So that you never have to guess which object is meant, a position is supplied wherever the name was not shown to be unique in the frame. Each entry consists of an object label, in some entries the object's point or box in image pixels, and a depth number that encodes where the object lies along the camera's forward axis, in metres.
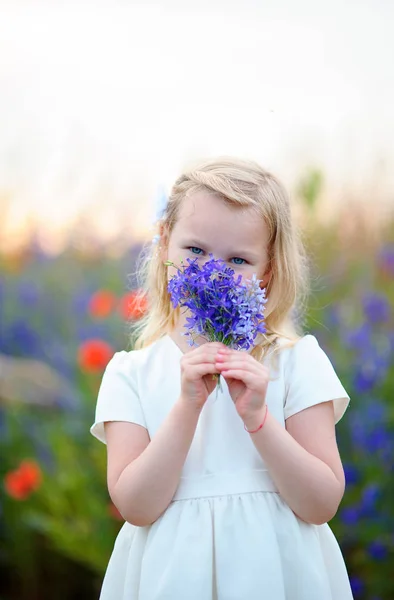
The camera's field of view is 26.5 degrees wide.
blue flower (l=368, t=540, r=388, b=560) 3.40
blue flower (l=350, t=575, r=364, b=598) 3.51
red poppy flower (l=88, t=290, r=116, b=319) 3.86
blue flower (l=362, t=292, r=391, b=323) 3.74
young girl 1.92
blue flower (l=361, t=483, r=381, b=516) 3.37
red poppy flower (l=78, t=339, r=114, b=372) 3.64
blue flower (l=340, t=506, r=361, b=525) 3.43
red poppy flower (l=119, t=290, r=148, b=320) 2.49
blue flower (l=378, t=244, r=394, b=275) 4.03
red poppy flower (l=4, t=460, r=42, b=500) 3.83
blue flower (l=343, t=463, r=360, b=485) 3.48
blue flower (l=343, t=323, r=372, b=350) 3.62
